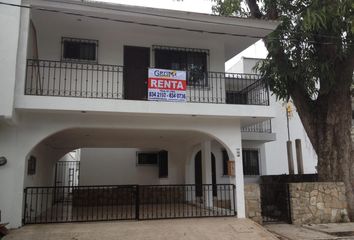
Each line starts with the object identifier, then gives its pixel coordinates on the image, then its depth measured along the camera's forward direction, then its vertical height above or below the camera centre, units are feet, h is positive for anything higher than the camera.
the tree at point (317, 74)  36.83 +10.93
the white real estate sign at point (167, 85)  34.04 +9.10
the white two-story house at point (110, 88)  30.60 +9.35
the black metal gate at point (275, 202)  38.06 -2.27
